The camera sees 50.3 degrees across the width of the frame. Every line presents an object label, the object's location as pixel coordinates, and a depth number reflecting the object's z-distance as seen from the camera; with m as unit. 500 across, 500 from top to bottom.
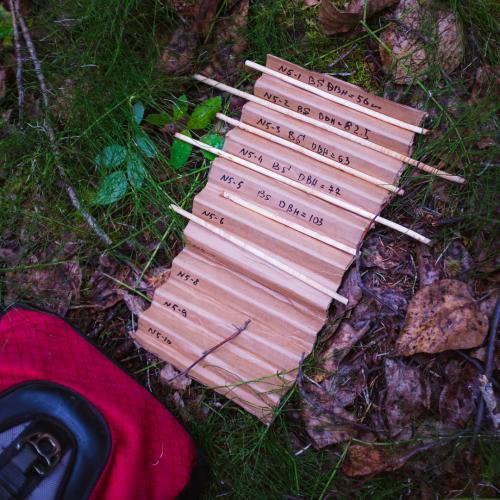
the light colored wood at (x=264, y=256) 0.43
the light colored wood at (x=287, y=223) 0.43
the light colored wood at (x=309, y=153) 0.44
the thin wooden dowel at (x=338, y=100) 0.45
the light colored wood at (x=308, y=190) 0.43
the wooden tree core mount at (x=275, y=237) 0.43
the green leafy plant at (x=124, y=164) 0.48
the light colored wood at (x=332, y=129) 0.44
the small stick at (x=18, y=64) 0.52
